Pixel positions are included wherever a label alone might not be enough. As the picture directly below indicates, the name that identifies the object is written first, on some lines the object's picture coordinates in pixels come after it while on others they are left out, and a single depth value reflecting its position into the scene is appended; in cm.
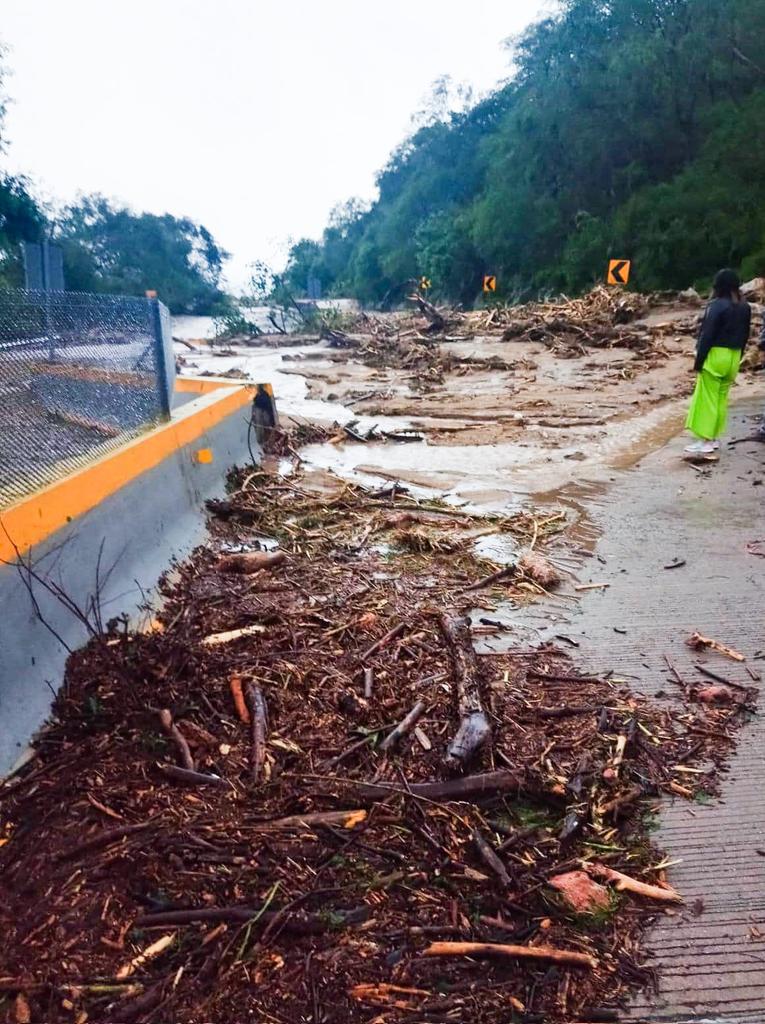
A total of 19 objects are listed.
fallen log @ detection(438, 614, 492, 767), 306
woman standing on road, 871
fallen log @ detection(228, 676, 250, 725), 329
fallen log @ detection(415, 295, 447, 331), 2504
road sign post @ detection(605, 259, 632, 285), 2748
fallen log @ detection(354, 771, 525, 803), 285
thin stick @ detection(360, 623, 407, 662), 390
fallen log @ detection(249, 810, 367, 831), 267
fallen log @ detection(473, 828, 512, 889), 251
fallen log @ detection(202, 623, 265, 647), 388
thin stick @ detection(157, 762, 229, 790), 287
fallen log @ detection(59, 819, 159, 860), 253
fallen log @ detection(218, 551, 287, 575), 504
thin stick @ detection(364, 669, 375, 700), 351
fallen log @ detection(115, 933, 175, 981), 216
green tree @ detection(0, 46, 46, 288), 4074
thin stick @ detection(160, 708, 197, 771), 294
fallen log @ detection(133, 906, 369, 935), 229
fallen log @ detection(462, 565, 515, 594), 492
